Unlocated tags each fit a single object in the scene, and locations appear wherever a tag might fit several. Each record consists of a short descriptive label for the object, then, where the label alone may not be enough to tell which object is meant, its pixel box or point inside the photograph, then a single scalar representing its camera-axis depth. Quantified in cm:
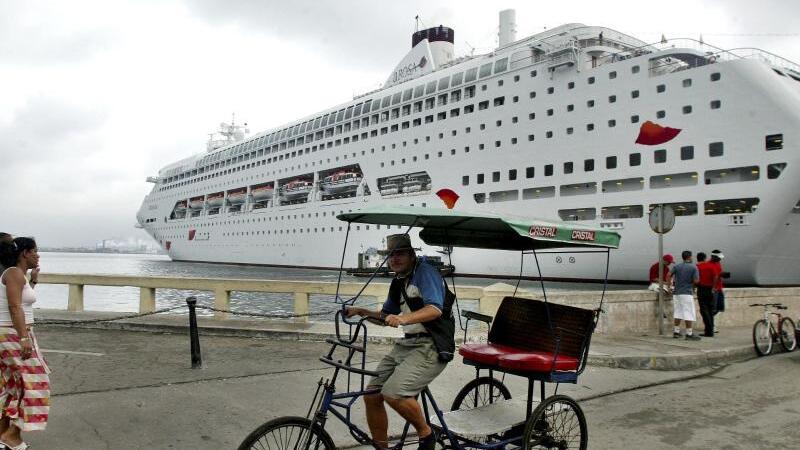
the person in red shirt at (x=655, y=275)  1099
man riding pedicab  326
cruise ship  2328
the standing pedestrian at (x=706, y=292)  1020
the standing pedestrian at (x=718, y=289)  1030
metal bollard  679
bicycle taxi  349
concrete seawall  961
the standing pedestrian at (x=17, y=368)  377
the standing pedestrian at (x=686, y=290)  973
